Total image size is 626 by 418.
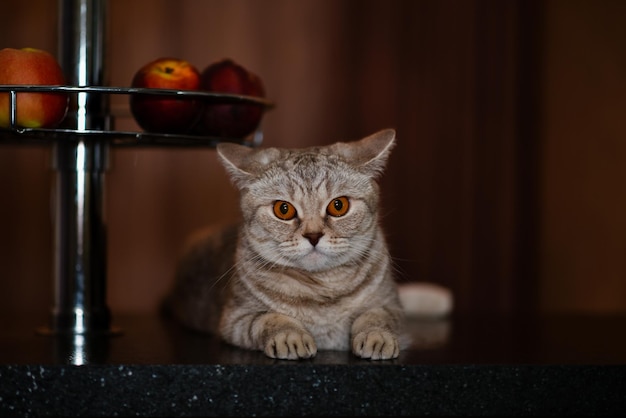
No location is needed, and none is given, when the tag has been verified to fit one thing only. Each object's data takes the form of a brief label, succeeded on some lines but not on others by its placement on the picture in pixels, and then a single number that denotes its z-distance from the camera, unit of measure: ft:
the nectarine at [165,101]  4.31
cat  4.26
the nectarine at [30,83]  4.17
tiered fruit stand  4.51
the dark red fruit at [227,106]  4.45
